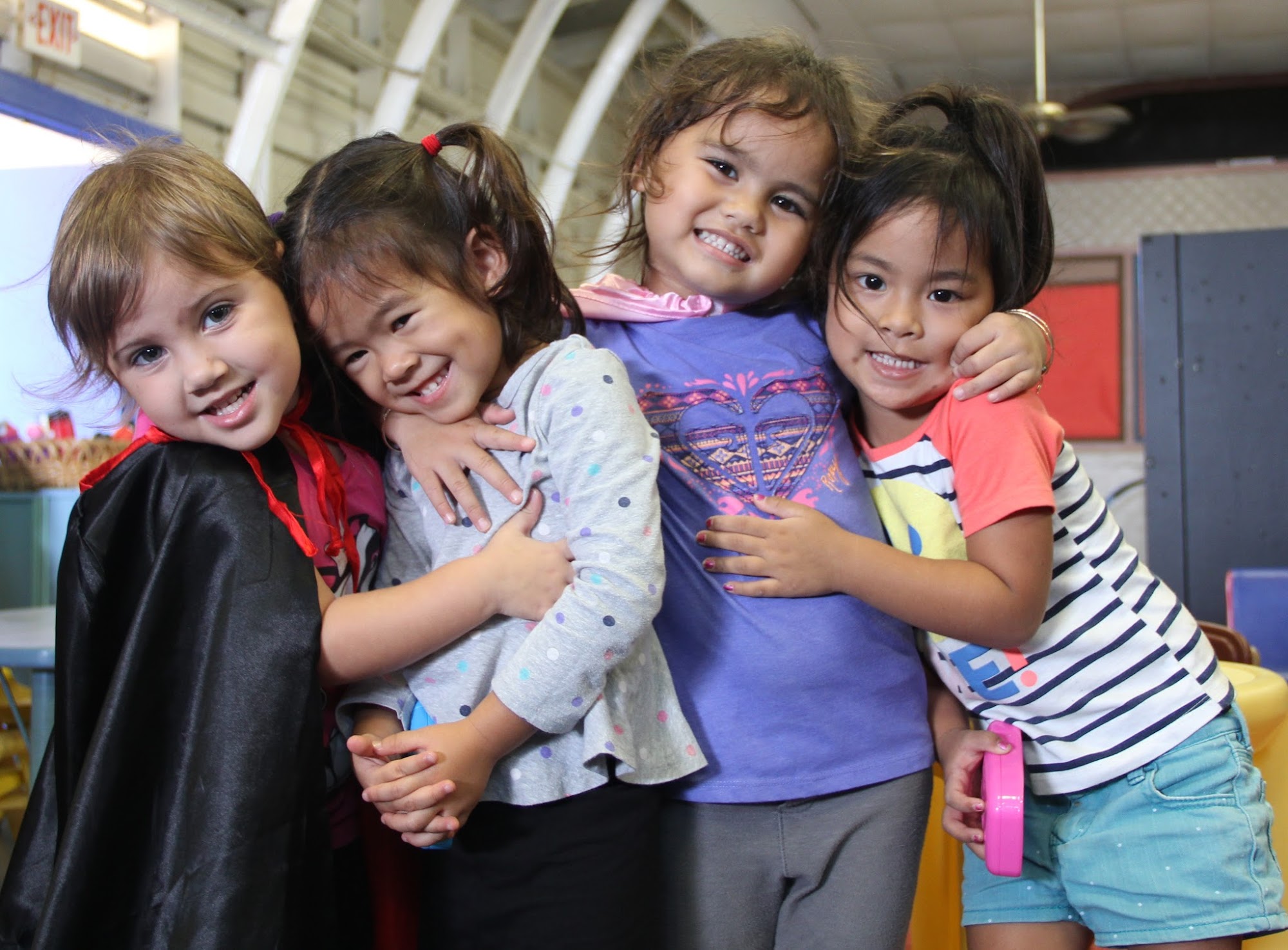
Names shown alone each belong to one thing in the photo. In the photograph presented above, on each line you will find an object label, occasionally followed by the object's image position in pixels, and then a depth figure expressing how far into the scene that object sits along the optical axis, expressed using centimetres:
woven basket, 312
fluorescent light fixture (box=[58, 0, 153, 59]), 318
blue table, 218
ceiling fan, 548
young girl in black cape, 102
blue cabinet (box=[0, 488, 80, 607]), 311
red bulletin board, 849
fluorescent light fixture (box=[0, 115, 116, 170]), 298
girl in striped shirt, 119
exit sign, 290
